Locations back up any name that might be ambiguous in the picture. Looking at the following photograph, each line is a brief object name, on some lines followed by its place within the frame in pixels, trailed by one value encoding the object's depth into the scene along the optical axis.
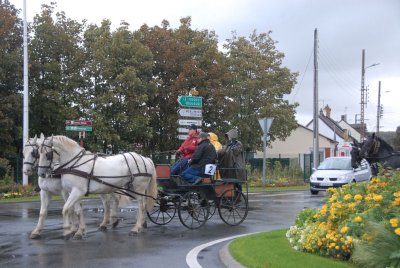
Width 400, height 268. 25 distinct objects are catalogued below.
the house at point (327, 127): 65.21
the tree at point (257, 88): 35.84
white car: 22.84
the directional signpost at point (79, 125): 20.80
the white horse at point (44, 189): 10.56
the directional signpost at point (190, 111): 20.56
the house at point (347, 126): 78.25
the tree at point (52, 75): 28.22
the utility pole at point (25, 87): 22.76
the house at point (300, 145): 57.19
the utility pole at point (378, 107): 53.22
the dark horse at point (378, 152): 15.14
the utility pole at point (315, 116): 31.73
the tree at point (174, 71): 31.14
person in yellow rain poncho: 14.55
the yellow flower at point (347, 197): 8.32
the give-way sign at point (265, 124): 24.99
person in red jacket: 12.78
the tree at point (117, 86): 27.84
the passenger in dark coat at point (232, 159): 13.60
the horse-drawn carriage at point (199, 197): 12.12
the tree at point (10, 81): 25.84
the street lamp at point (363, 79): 43.23
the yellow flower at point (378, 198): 7.06
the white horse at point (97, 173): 10.57
